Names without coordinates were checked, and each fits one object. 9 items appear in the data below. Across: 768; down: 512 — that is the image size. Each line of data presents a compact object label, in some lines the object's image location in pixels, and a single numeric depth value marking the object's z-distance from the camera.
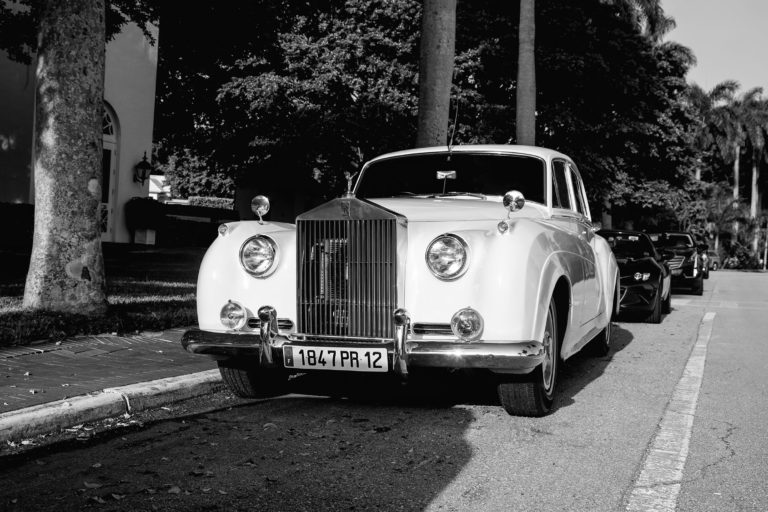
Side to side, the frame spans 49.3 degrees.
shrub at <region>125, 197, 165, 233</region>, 21.28
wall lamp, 21.33
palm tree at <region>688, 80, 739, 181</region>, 59.72
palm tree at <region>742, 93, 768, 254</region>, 65.56
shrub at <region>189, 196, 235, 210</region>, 51.56
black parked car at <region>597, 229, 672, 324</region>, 11.98
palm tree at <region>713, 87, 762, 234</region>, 62.72
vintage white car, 4.94
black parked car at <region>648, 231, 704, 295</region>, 20.38
